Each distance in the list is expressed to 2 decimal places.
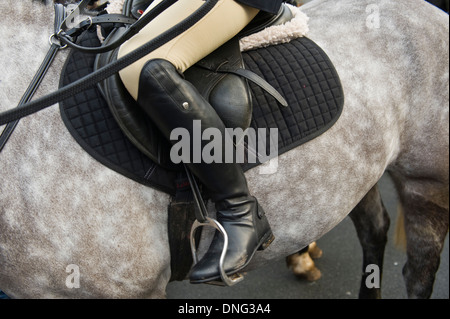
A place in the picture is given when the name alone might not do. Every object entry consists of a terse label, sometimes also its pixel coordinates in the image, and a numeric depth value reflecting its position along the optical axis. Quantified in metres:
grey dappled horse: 2.65
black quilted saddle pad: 2.67
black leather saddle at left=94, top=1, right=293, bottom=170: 2.66
